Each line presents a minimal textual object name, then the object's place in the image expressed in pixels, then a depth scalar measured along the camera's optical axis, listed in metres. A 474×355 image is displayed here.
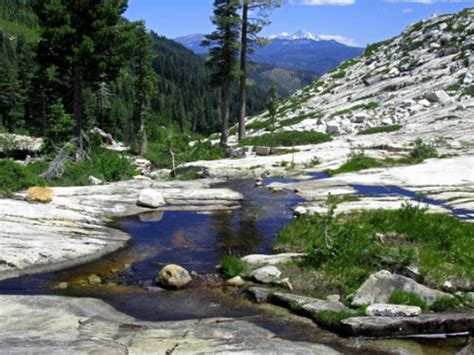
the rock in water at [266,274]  13.61
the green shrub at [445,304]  11.46
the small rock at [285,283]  13.20
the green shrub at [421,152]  32.19
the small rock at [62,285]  13.46
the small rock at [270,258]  14.86
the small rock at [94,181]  27.84
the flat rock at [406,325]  10.47
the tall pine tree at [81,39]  35.47
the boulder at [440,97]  48.53
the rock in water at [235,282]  13.66
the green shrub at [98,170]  27.72
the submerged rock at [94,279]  13.96
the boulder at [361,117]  50.75
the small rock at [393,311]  10.91
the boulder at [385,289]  11.76
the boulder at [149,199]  22.38
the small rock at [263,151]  38.78
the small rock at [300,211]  20.62
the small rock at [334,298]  12.41
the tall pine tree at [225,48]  41.78
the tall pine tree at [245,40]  43.44
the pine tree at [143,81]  58.53
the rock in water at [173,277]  13.52
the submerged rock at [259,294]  12.60
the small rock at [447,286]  12.48
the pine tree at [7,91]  108.38
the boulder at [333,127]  48.18
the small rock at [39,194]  19.89
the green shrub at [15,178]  23.12
